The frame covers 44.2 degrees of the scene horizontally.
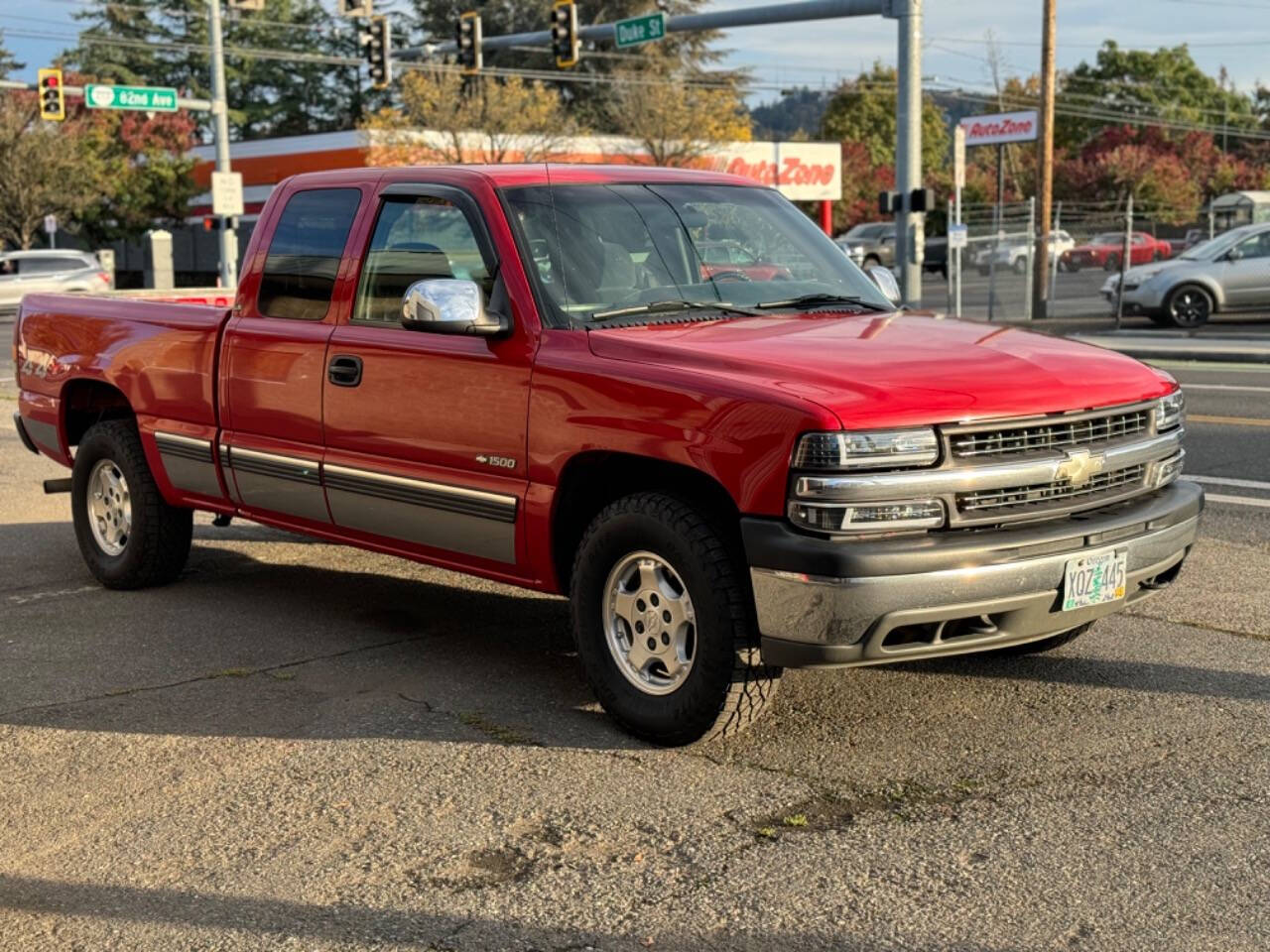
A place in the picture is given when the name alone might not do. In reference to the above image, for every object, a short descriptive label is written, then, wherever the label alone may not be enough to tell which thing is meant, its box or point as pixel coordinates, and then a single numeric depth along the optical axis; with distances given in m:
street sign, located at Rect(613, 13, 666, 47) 28.70
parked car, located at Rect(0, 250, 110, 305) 39.00
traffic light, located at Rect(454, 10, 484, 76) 31.08
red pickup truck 4.58
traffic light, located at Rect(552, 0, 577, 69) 29.67
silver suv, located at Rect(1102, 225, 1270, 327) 25.44
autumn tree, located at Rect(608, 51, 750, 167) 49.47
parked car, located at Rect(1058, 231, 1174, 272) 35.88
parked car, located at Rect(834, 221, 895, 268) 49.44
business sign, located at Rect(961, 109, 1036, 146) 41.45
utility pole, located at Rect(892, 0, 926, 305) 23.97
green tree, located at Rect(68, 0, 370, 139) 82.50
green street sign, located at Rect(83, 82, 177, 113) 32.94
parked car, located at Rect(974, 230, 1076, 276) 31.33
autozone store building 47.03
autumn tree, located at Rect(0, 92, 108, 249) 50.75
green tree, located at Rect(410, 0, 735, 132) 73.31
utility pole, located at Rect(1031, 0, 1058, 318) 30.88
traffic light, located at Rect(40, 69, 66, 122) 34.16
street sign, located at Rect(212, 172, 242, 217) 34.03
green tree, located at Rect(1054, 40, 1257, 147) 89.94
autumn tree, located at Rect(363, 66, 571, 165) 46.12
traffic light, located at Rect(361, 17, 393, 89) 31.36
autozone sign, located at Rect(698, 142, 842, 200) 53.06
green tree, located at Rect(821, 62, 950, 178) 83.88
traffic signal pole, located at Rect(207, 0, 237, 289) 33.97
